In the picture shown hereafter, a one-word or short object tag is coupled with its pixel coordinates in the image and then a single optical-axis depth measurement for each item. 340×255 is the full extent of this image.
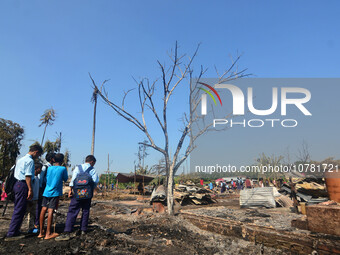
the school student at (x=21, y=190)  3.85
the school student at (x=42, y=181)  4.75
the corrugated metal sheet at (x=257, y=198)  10.49
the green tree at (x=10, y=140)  21.78
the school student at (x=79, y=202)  4.16
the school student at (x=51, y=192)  4.04
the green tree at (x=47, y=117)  29.41
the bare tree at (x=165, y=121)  7.40
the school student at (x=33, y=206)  4.43
